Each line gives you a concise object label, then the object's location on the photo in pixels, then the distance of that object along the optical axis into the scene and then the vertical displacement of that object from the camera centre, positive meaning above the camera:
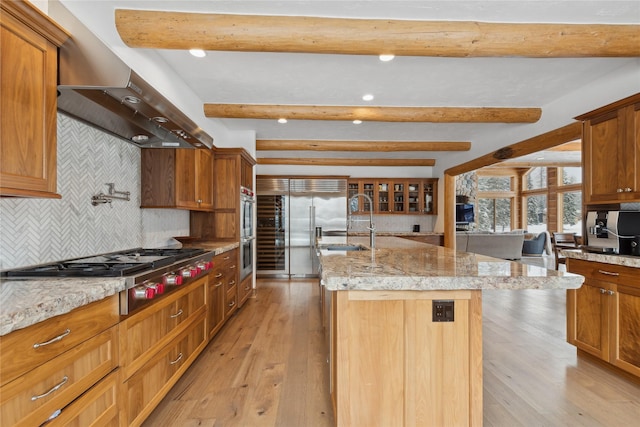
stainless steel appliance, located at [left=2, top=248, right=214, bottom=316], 1.54 -0.32
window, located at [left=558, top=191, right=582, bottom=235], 9.96 +0.07
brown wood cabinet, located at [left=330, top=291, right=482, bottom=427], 1.51 -0.70
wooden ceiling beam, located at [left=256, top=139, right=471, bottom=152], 5.59 +1.23
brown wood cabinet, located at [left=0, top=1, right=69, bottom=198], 1.27 +0.49
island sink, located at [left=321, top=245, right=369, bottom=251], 3.11 -0.34
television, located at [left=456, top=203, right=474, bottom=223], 9.12 +0.02
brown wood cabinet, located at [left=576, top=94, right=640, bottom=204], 2.38 +0.50
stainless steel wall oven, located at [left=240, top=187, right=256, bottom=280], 4.14 -0.26
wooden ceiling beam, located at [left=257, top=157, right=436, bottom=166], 6.90 +1.16
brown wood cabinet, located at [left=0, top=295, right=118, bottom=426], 0.99 -0.56
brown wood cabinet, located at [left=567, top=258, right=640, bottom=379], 2.25 -0.78
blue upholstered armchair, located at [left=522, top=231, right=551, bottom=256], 8.85 -0.85
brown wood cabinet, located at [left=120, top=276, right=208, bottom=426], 1.58 -0.81
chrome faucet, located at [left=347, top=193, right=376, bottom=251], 2.97 -0.21
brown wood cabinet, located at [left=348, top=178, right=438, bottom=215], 7.43 +0.47
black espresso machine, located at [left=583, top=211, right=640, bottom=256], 2.39 -0.14
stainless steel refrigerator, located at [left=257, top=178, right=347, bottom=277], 6.29 -0.11
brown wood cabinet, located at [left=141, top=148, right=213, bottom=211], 2.96 +0.34
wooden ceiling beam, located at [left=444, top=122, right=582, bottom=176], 3.59 +0.92
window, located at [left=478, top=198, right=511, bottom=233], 11.52 +0.00
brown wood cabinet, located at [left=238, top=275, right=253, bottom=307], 4.00 -1.04
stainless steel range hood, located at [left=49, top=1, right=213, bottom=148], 1.58 +0.65
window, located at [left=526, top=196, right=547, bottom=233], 10.82 +0.04
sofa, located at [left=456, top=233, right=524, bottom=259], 8.02 -0.75
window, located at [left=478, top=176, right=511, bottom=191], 11.52 +1.13
